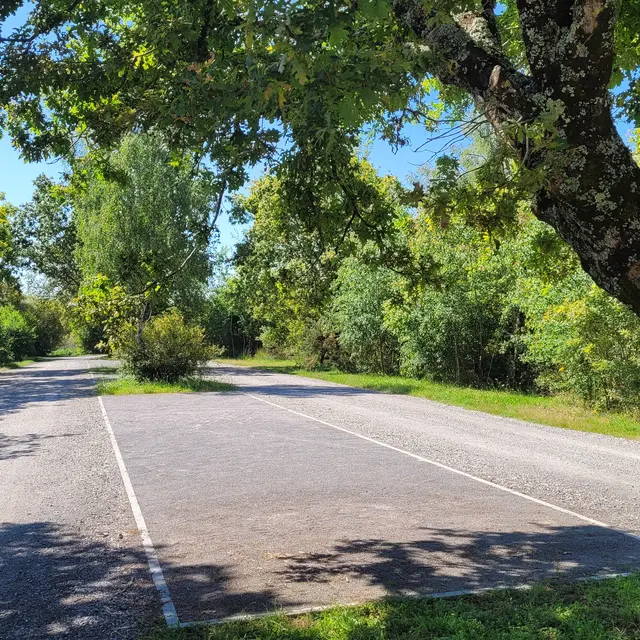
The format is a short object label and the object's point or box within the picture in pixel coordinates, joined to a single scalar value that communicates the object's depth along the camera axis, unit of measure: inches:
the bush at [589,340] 599.8
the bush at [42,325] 2639.0
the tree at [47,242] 1792.6
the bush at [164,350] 914.1
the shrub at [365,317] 1132.5
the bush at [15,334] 1867.4
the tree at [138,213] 1095.0
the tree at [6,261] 999.1
